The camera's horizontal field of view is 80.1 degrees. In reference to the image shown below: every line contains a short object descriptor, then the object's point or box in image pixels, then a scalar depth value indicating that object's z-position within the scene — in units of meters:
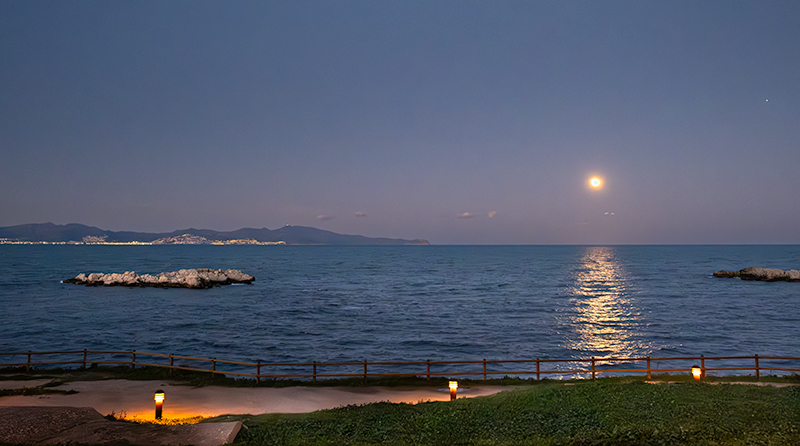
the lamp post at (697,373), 17.47
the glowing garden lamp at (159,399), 14.23
